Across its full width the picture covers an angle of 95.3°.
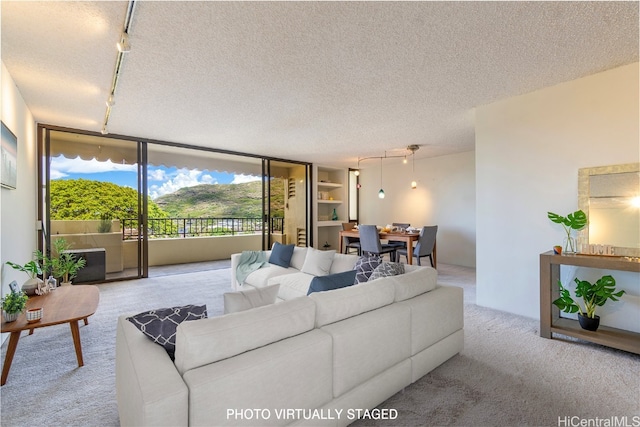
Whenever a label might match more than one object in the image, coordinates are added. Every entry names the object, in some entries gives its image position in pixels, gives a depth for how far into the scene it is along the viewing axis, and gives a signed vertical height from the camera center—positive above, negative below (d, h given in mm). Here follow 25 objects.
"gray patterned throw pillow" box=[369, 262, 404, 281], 2465 -494
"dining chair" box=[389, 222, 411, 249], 5797 -620
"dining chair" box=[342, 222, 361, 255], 6404 -663
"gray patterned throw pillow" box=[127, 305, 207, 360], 1387 -531
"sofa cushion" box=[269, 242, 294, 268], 4035 -587
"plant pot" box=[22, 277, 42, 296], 2711 -690
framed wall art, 2376 +486
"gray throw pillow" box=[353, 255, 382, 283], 2611 -505
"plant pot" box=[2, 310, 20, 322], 2033 -719
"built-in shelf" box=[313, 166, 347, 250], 8250 +295
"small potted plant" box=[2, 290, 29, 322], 2027 -646
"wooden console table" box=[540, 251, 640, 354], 2354 -899
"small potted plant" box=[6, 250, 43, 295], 2697 -659
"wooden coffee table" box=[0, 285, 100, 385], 1997 -761
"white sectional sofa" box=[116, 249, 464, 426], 1123 -677
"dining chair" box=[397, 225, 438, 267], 5203 -546
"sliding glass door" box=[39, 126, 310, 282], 4652 +272
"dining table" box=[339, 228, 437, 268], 5164 -442
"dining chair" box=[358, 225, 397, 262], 5320 -557
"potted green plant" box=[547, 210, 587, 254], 2656 -97
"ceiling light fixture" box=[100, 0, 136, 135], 1837 +1261
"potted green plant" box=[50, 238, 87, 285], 3729 -665
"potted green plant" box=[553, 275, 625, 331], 2514 -762
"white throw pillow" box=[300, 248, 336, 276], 3494 -605
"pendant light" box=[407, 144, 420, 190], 5712 +1283
